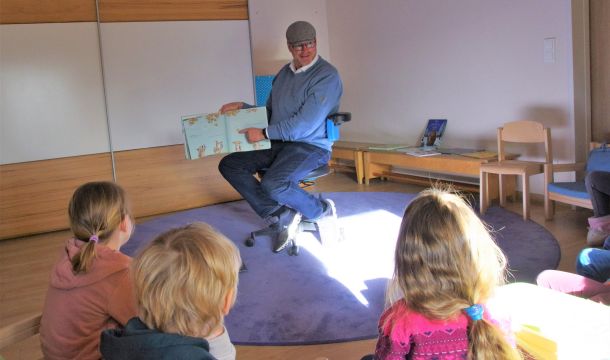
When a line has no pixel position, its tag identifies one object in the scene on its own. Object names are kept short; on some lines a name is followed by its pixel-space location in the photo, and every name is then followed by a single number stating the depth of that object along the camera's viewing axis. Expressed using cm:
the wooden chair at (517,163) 407
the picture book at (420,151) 509
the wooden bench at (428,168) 465
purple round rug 254
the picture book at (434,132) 534
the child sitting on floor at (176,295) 114
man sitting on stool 360
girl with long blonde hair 125
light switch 431
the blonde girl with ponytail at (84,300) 153
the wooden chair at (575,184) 365
